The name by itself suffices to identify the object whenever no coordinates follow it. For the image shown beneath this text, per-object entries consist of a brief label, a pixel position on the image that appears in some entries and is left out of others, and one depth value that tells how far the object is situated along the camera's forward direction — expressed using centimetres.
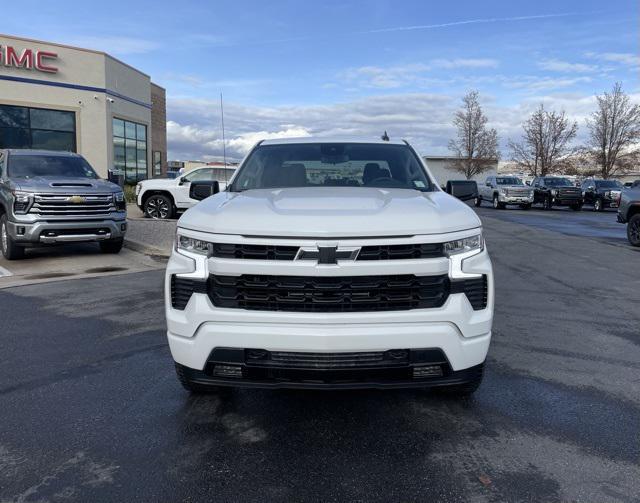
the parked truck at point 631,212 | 1375
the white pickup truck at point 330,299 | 308
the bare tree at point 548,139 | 5012
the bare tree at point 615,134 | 4566
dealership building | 2338
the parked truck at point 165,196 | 1712
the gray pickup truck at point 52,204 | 955
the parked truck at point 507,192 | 3098
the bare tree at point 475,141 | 5219
